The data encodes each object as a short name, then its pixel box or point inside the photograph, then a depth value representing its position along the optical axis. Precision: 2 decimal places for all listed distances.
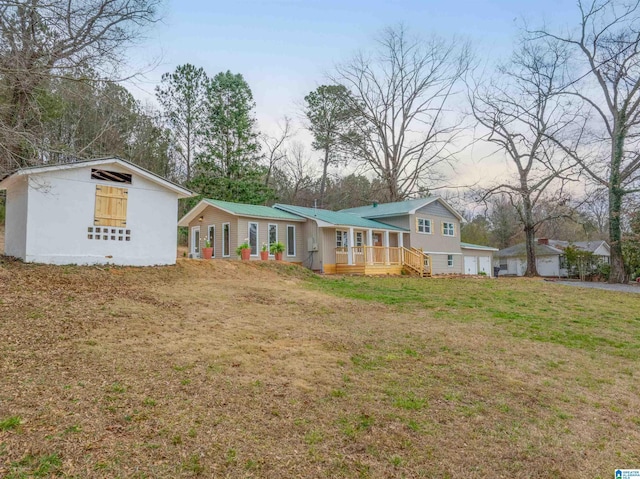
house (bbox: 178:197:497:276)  17.66
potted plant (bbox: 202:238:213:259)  15.99
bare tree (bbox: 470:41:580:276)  21.38
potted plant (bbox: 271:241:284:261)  16.50
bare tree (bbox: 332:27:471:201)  31.20
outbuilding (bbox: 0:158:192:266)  10.24
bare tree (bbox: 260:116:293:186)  31.53
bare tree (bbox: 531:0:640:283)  17.22
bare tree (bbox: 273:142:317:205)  33.91
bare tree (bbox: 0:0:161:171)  7.26
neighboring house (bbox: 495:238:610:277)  32.56
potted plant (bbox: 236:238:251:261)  15.77
